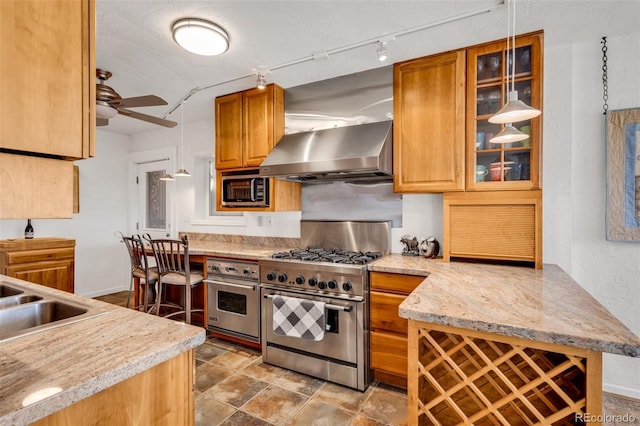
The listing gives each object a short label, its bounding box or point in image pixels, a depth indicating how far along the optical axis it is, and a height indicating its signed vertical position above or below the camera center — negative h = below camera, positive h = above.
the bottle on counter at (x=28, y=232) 3.81 -0.22
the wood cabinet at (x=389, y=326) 2.20 -0.80
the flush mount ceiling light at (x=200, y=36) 1.91 +1.10
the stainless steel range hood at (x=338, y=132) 2.45 +0.70
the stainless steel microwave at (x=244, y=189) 3.05 +0.24
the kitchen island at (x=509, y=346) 1.08 -0.48
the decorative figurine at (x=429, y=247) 2.53 -0.28
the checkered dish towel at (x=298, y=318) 2.32 -0.79
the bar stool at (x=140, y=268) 2.86 -0.52
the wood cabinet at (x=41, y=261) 3.34 -0.53
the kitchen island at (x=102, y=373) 0.73 -0.40
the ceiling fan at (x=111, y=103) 2.13 +0.80
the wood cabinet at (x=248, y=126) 3.04 +0.87
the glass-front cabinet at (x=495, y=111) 2.06 +0.67
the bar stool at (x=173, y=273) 2.80 -0.56
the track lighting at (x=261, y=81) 2.61 +1.10
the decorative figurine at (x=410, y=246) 2.68 -0.29
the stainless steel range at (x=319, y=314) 2.29 -0.76
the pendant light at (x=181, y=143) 4.22 +0.96
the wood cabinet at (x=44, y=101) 0.63 +0.24
